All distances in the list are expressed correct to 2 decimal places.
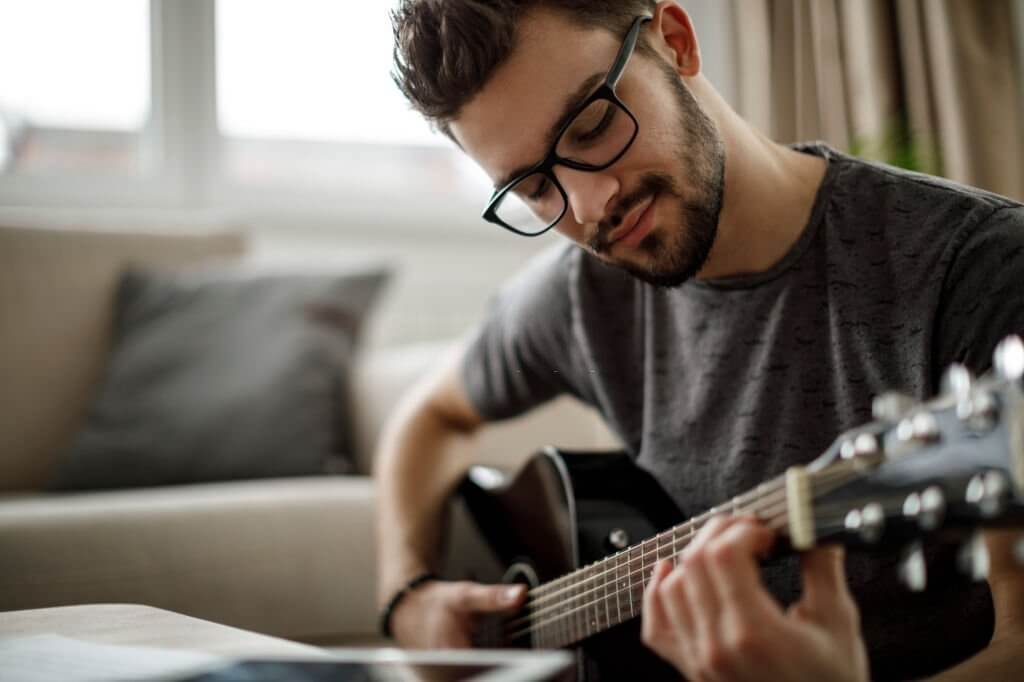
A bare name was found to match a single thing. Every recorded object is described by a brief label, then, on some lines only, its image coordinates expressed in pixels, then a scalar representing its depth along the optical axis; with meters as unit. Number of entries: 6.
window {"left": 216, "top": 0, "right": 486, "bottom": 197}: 2.74
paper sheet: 0.56
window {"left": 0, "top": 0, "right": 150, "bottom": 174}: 2.57
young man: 0.79
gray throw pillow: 1.68
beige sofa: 1.21
